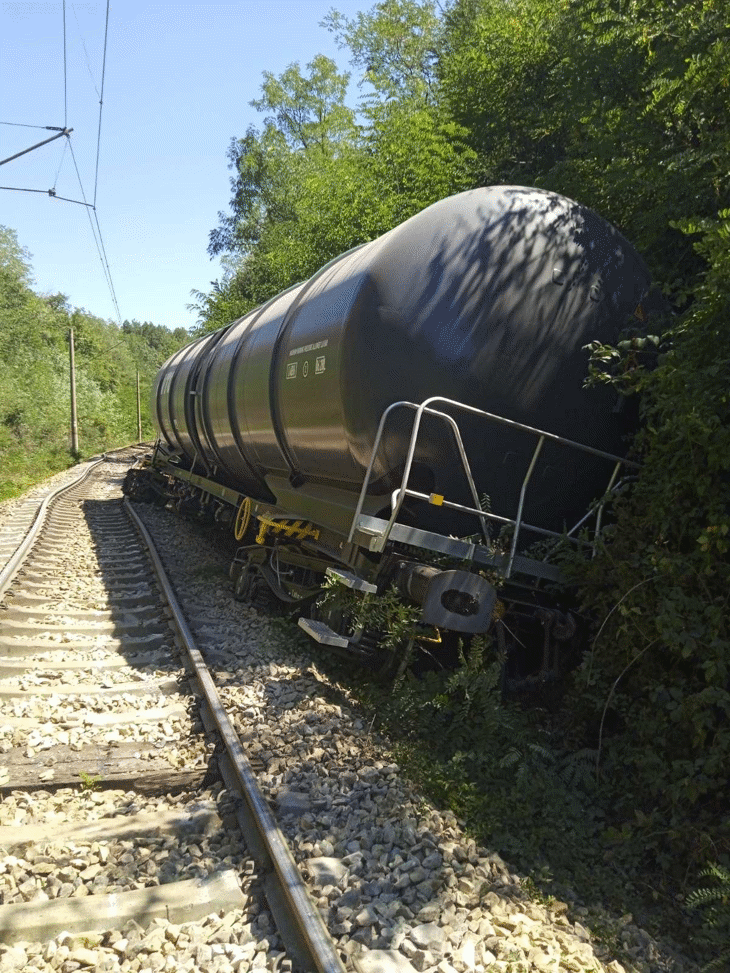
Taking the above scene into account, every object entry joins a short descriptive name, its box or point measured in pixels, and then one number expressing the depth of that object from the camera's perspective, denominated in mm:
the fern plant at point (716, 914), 3537
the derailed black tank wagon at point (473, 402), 5672
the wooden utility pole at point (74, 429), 41812
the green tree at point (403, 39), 29453
